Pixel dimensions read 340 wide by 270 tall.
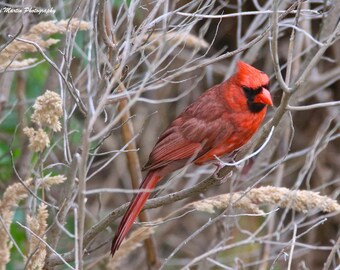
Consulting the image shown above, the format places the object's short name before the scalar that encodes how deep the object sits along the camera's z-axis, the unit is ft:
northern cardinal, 21.08
